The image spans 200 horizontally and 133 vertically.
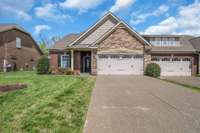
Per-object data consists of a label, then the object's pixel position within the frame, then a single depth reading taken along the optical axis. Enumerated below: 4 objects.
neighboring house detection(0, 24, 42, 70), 16.82
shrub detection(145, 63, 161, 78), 11.27
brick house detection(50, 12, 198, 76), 11.85
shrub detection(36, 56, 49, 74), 12.41
